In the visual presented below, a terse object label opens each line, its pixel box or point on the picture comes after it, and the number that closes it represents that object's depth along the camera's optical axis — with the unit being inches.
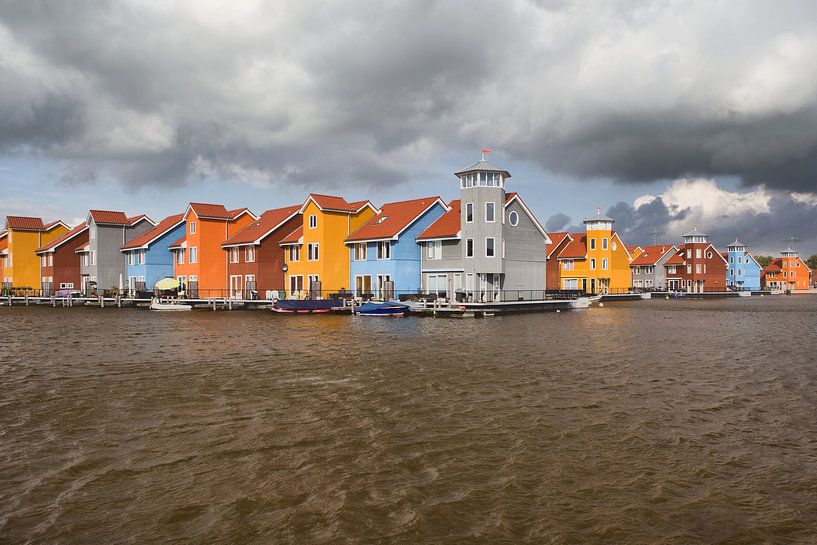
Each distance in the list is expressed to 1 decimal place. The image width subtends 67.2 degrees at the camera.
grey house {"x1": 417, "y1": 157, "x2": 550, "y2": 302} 2042.3
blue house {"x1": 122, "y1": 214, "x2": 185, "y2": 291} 2861.7
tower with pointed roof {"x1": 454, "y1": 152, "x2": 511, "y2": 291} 2039.9
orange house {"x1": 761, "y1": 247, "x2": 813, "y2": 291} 6146.7
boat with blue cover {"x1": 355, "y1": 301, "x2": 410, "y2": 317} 1844.6
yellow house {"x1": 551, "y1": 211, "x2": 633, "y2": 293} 3521.2
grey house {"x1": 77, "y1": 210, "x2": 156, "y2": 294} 3002.0
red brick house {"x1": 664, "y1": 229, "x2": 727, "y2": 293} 4431.6
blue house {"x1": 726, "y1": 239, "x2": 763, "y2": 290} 5477.4
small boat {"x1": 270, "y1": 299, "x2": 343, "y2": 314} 1994.3
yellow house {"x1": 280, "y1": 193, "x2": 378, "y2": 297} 2256.4
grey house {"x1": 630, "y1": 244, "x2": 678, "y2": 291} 4471.0
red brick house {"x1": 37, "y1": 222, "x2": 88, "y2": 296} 3176.7
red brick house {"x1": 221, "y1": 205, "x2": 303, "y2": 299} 2427.4
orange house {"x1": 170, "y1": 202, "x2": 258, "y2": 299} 2610.7
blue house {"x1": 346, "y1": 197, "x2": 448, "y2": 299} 2154.3
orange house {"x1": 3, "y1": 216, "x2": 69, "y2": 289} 3319.4
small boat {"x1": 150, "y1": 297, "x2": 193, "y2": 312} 2233.0
